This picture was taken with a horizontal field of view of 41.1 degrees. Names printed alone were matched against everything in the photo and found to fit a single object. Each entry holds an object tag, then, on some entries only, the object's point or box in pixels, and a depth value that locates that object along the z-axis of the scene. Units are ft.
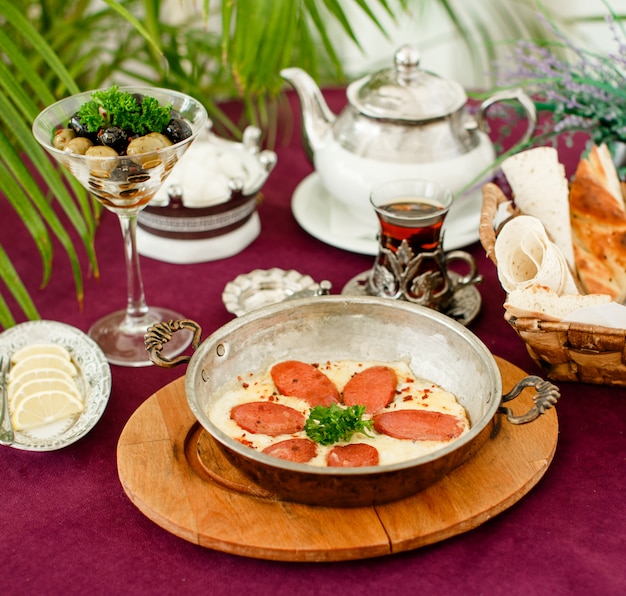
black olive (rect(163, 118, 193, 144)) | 4.01
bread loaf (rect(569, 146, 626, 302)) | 4.38
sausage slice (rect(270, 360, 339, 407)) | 3.75
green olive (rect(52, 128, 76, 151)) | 3.94
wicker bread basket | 3.62
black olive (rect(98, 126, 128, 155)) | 3.88
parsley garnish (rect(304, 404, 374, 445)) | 3.39
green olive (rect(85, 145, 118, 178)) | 3.80
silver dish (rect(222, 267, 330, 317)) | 4.75
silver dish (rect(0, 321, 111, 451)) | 3.72
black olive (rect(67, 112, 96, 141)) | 3.94
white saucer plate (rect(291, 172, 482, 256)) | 5.35
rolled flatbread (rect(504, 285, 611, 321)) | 3.70
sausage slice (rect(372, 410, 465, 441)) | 3.43
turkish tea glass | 4.42
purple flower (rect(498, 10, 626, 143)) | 5.28
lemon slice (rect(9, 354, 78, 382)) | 3.96
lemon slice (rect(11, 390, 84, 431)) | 3.79
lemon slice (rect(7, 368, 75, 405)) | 3.89
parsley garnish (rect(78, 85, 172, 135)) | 3.92
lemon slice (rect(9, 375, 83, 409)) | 3.84
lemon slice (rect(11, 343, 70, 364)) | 4.04
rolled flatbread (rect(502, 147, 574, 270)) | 4.44
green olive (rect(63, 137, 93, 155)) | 3.86
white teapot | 5.19
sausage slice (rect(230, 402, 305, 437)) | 3.50
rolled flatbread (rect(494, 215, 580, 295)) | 3.95
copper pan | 3.07
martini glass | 3.88
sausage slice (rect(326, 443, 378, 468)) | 3.27
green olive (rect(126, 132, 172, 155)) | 3.87
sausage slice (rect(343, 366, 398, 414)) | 3.68
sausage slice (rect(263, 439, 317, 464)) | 3.31
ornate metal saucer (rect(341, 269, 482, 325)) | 4.63
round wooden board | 3.11
